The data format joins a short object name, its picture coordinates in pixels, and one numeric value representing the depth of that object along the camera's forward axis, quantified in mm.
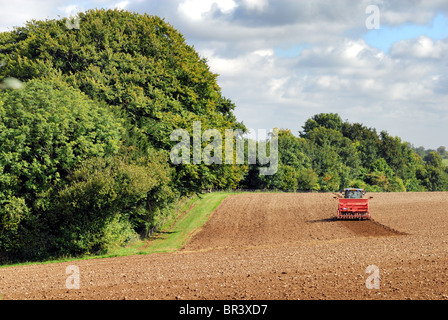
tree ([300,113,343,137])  144150
